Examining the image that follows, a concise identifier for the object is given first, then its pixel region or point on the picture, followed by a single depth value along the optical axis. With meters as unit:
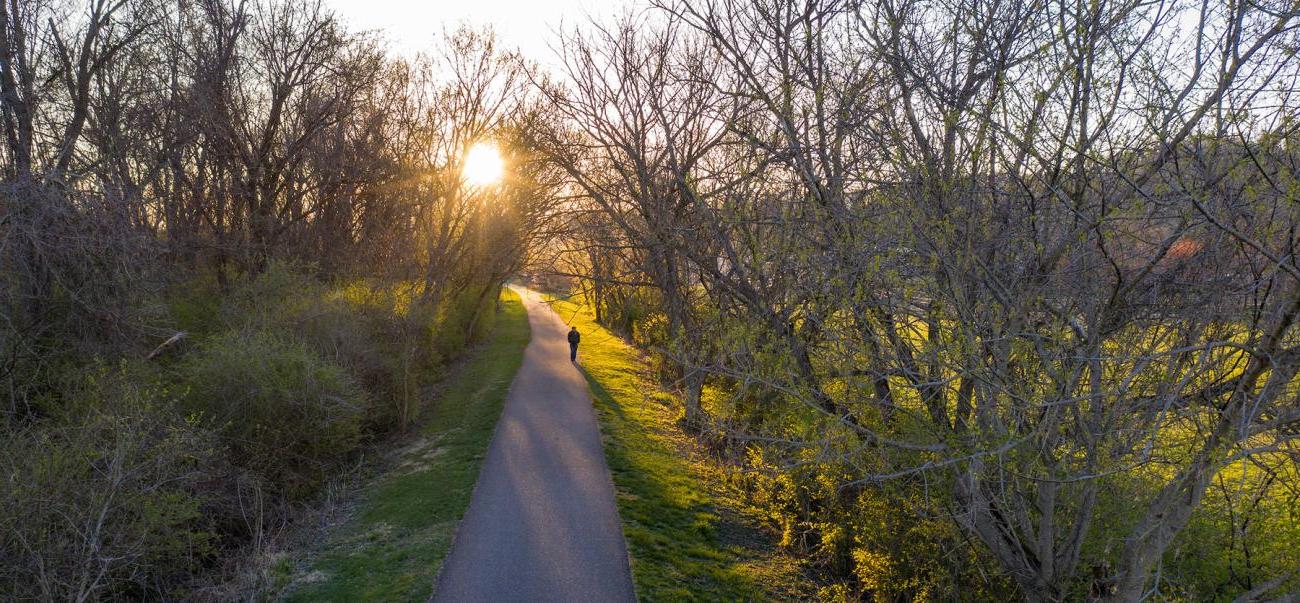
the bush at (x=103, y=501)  7.85
